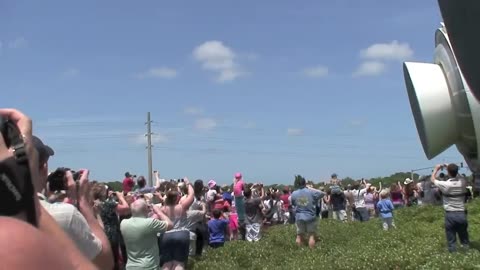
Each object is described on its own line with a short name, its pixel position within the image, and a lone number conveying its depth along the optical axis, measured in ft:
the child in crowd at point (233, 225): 55.77
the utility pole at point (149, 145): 146.30
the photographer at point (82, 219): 11.55
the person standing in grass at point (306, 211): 46.11
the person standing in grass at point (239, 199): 53.26
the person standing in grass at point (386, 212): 58.16
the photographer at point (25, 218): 5.31
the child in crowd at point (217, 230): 46.85
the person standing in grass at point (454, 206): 35.27
